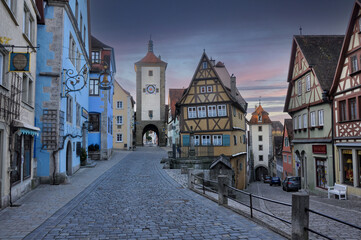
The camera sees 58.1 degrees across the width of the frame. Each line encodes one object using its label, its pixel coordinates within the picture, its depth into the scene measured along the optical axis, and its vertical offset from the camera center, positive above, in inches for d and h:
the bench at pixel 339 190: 736.3 -117.6
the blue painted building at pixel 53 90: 600.7 +100.3
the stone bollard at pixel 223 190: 412.5 -63.1
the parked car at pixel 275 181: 1644.9 -208.3
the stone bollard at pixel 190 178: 569.6 -66.1
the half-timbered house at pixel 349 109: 696.4 +67.9
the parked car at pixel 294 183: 1053.2 -141.5
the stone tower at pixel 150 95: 2410.2 +342.2
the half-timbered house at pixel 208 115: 1202.0 +96.2
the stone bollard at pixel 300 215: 245.5 -57.3
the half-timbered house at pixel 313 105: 834.2 +97.3
